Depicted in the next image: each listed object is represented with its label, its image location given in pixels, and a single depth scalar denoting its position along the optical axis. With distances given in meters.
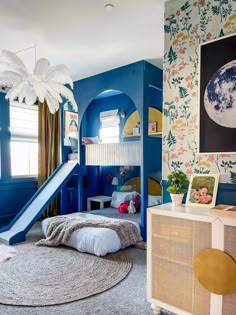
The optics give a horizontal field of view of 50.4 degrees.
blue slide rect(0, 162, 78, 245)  3.91
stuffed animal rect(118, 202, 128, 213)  4.57
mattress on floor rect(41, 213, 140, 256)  3.25
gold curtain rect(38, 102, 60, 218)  5.39
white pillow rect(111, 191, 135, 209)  4.85
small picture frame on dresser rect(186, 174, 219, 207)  2.07
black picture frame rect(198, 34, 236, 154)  2.03
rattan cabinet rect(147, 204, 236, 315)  1.71
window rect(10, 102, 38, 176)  5.14
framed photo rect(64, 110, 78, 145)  5.29
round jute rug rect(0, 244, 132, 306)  2.30
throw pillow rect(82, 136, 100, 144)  4.90
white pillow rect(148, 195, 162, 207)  4.42
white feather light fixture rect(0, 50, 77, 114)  2.54
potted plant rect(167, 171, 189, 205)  2.19
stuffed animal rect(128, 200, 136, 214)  4.53
